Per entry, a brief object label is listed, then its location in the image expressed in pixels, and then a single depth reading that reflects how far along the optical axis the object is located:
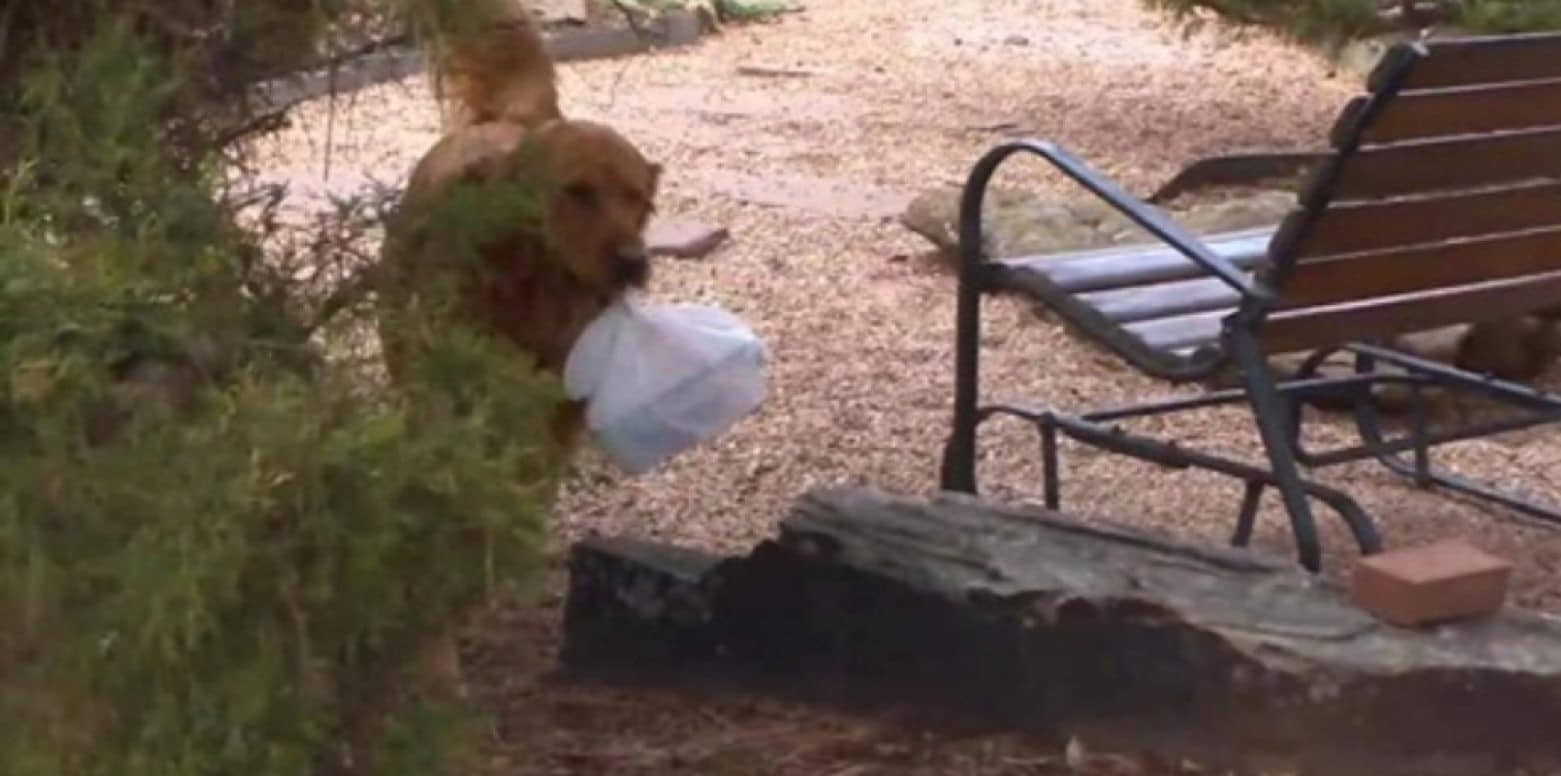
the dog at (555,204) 6.63
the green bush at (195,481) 4.12
